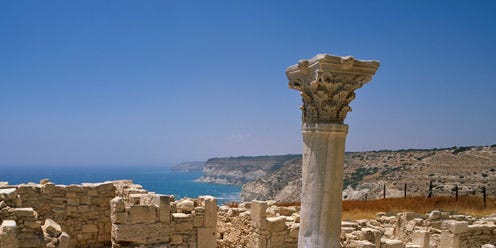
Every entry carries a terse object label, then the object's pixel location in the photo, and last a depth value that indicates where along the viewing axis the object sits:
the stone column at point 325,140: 5.72
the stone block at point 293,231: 9.26
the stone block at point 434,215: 13.10
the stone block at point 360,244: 8.45
